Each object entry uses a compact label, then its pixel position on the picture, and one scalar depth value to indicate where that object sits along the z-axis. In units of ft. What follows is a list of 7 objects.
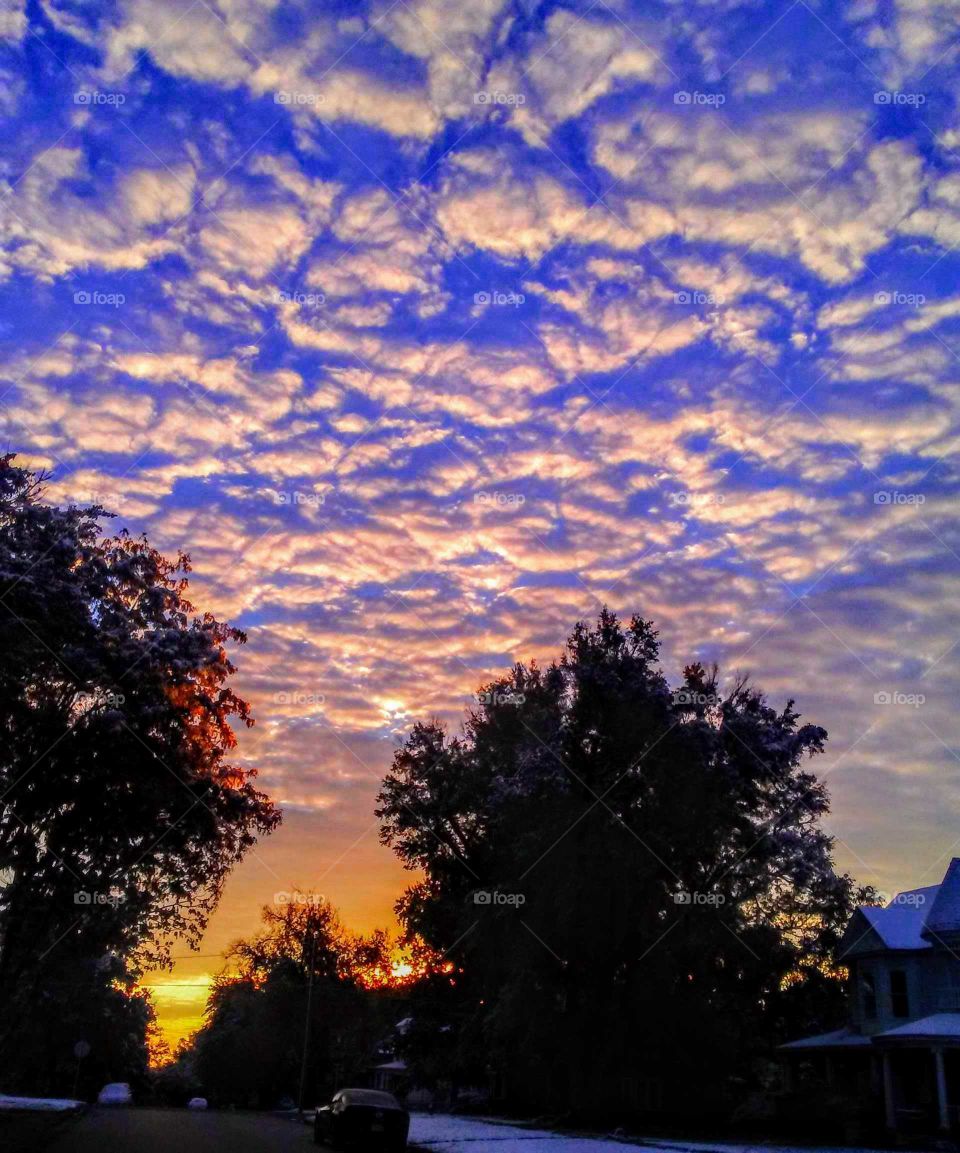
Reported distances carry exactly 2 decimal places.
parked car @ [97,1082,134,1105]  221.46
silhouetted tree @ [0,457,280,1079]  63.00
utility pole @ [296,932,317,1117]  170.38
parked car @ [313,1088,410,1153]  81.46
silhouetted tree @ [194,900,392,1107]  249.34
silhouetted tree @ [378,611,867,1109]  109.19
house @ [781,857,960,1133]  106.11
